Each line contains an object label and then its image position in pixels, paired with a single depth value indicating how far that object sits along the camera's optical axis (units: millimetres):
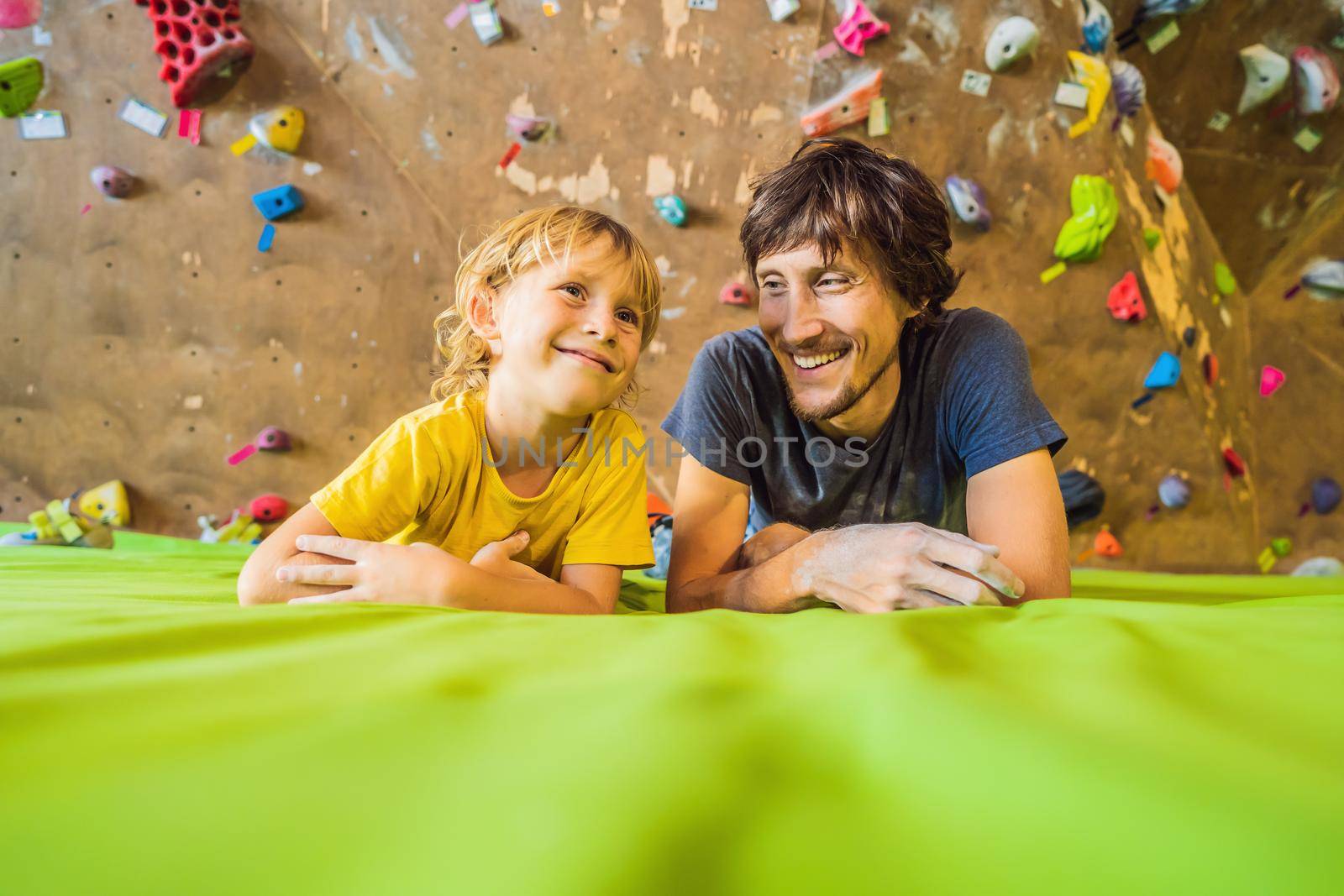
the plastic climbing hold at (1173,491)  2352
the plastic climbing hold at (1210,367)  2471
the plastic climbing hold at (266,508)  2146
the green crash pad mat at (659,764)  239
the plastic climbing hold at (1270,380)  2852
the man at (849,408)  928
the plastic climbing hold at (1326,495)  2787
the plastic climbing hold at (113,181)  2094
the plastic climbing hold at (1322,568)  2414
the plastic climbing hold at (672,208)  2170
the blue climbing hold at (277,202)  2121
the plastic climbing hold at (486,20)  2137
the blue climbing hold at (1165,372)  2299
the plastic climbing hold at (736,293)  2221
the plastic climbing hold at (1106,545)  2334
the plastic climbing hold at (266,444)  2137
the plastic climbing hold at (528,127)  2162
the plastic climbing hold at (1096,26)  2270
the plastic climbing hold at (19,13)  2090
